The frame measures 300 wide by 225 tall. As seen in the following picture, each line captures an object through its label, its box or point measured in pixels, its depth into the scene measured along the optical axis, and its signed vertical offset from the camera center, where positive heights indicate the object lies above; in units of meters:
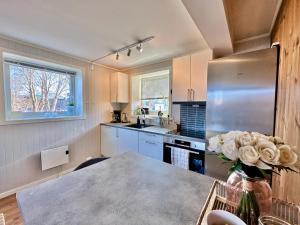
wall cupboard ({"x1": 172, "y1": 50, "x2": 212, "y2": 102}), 2.09 +0.47
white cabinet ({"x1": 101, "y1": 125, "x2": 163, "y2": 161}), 2.36 -0.69
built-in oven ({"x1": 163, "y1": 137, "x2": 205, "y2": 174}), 1.92 -0.67
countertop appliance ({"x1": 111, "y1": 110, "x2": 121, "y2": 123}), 3.63 -0.26
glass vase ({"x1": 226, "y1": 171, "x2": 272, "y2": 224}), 0.56 -0.38
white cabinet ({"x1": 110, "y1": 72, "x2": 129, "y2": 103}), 3.35 +0.45
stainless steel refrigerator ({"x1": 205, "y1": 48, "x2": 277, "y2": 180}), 1.41 +0.12
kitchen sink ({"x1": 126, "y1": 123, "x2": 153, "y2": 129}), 3.12 -0.43
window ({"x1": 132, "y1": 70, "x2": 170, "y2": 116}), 3.08 +0.35
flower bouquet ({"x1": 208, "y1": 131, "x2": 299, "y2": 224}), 0.50 -0.18
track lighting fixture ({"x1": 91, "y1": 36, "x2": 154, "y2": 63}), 2.00 +0.93
